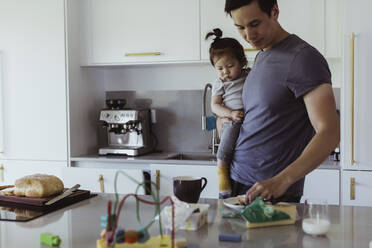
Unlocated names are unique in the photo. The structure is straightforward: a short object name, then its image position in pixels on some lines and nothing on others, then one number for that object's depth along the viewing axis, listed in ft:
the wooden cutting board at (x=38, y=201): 4.73
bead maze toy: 3.03
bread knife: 4.76
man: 4.56
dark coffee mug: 4.54
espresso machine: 10.84
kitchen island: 3.56
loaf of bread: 4.89
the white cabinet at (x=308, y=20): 9.57
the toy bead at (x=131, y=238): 3.01
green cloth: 3.91
